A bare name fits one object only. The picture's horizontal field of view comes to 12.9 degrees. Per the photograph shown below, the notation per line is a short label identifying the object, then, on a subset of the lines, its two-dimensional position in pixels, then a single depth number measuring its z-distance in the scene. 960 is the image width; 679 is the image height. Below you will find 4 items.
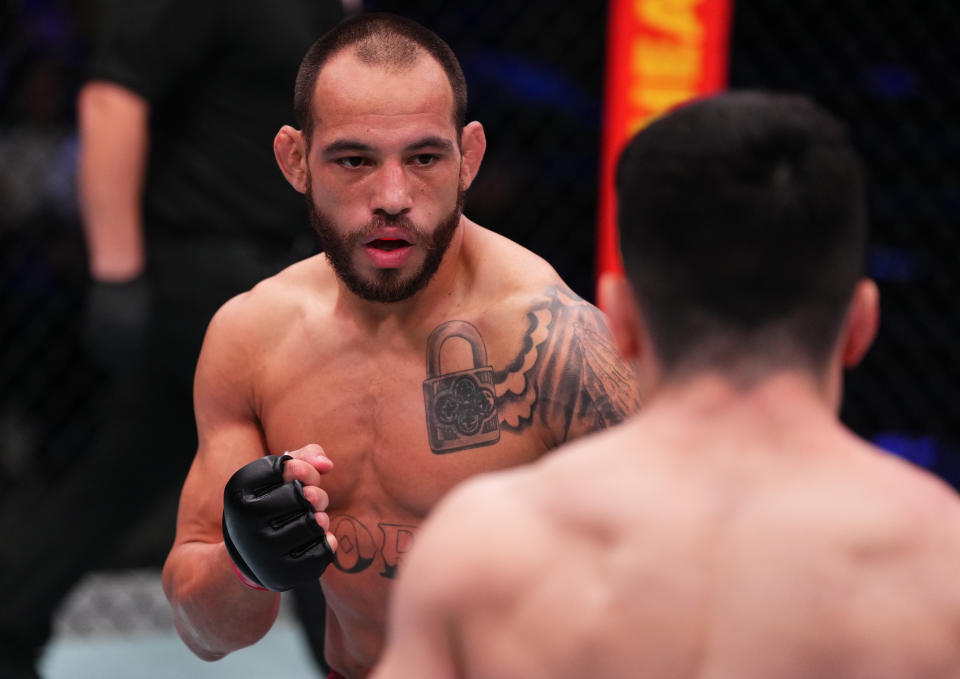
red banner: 5.00
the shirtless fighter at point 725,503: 3.21
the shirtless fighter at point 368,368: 3.66
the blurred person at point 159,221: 4.23
